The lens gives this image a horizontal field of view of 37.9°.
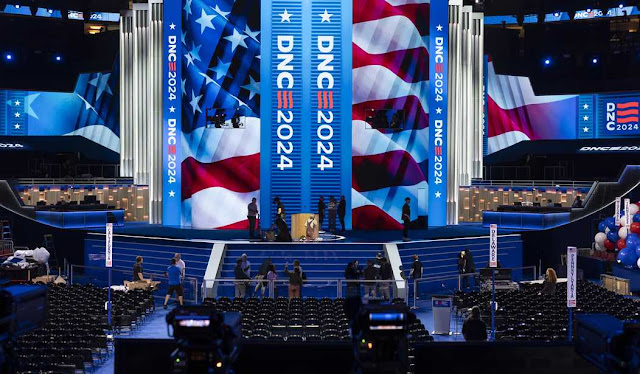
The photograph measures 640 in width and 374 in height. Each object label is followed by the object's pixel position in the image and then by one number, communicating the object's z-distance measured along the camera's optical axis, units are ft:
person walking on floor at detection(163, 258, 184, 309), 78.38
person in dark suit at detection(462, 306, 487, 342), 51.21
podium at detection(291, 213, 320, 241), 98.32
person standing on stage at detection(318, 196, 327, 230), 108.78
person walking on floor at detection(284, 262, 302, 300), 78.95
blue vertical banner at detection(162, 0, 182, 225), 116.57
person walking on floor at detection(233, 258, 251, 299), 81.30
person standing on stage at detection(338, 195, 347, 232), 106.63
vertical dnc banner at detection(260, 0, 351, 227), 113.09
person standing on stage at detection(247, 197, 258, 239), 98.88
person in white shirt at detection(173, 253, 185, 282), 78.45
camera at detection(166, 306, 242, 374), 27.45
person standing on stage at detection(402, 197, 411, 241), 97.95
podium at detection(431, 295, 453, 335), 69.82
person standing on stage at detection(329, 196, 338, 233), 108.88
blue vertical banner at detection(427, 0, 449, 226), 119.75
